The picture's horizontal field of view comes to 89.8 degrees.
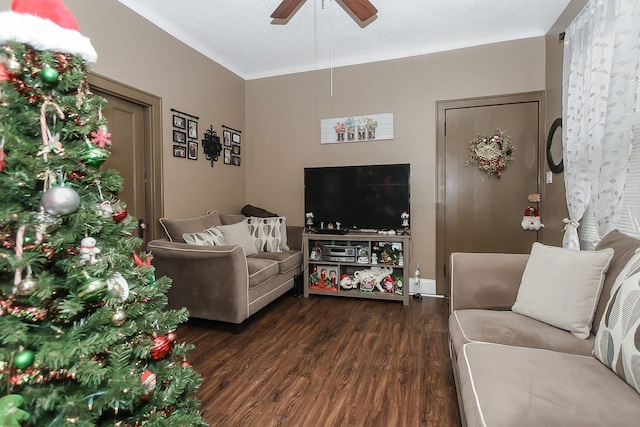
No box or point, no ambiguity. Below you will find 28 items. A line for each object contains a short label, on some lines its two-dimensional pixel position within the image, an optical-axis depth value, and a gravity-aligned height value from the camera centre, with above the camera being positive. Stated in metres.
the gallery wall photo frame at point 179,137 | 3.17 +0.69
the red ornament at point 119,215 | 1.12 -0.03
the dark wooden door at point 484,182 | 3.32 +0.23
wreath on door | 3.35 +0.55
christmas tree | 0.84 -0.15
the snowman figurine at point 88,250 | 0.96 -0.13
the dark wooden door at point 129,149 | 2.64 +0.50
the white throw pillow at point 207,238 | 2.74 -0.29
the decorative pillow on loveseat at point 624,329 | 1.07 -0.46
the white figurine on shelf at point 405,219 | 3.49 -0.16
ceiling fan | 2.06 +1.29
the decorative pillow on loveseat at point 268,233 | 3.59 -0.32
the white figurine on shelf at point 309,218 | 3.83 -0.16
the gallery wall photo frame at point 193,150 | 3.36 +0.58
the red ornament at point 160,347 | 1.14 -0.51
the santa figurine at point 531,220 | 3.26 -0.17
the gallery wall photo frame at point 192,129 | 3.34 +0.81
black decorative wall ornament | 3.59 +0.68
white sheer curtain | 1.72 +0.60
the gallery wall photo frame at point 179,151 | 3.17 +0.55
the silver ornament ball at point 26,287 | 0.82 -0.21
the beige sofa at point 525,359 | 0.94 -0.60
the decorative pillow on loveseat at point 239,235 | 3.10 -0.30
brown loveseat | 2.54 -0.58
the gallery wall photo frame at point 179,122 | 3.16 +0.83
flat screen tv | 3.52 +0.11
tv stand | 3.38 -0.67
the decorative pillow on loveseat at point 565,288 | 1.46 -0.41
